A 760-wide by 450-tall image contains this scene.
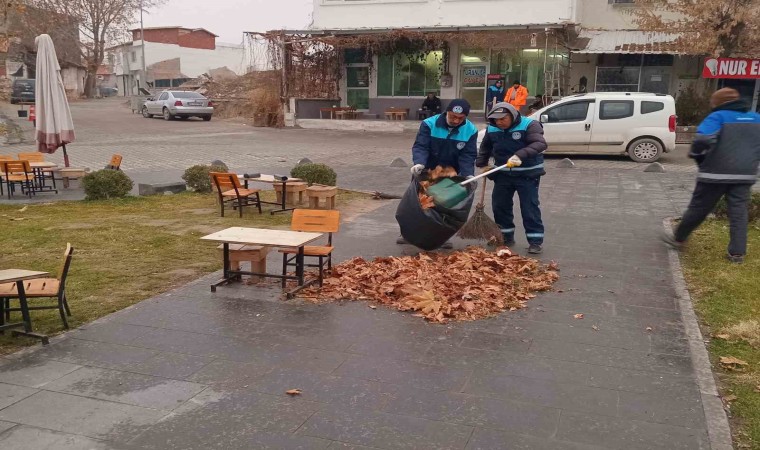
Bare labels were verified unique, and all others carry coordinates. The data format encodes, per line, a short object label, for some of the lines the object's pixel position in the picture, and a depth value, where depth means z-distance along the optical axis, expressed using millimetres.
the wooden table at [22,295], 4555
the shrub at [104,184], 10859
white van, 15594
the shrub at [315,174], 10820
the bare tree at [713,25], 17500
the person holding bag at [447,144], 7106
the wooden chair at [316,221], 6258
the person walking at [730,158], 6480
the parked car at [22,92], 36469
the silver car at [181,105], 31031
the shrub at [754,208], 8352
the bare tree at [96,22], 44262
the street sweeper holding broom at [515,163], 6980
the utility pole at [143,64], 46153
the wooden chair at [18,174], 10852
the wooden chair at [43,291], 4777
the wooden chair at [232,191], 9320
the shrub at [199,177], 11734
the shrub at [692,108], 22172
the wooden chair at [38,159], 11880
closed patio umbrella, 11883
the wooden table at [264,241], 5609
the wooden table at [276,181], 9891
